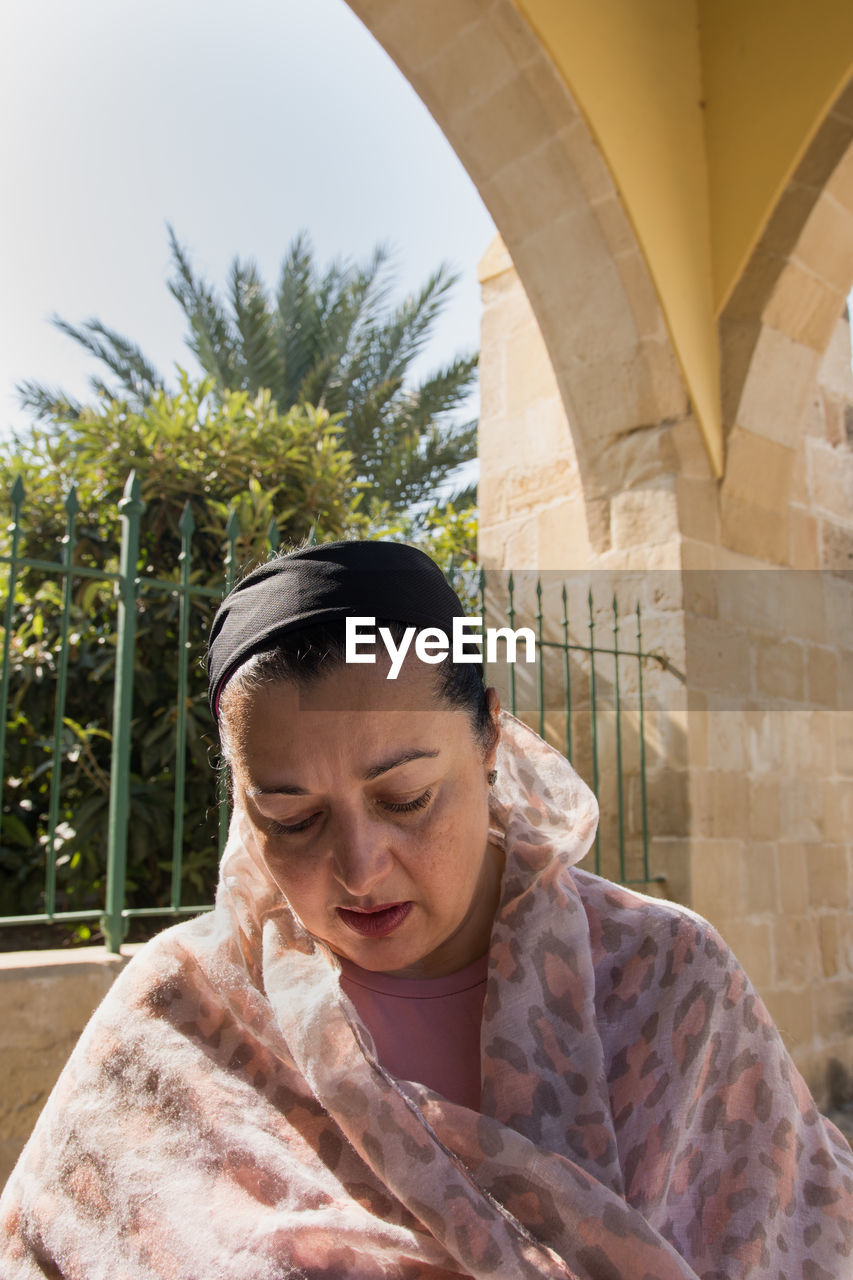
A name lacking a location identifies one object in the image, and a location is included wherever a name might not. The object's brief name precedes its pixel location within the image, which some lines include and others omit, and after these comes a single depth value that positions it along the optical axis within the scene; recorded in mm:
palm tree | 11258
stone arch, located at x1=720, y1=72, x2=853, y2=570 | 4043
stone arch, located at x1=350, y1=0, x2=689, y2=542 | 3775
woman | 1023
